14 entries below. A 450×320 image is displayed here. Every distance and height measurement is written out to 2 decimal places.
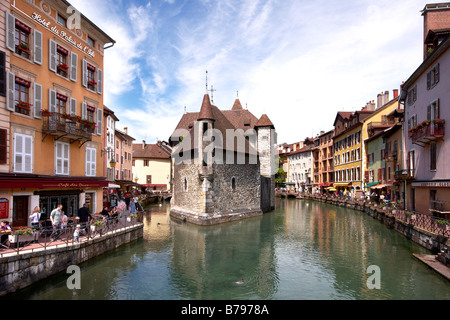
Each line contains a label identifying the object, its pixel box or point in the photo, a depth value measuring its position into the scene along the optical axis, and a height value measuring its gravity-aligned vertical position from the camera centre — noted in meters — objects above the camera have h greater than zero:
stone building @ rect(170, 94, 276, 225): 24.31 +0.17
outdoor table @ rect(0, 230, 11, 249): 9.57 -2.03
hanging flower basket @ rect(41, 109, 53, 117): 13.71 +2.73
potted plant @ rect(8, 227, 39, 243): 9.78 -2.11
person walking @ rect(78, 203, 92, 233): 13.52 -1.99
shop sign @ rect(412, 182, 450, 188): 15.51 -0.74
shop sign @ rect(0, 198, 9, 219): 11.73 -1.42
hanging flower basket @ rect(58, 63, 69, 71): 15.02 +5.37
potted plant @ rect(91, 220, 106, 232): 13.25 -2.39
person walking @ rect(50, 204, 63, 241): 11.56 -1.99
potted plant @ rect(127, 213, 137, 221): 17.69 -2.73
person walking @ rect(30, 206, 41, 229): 11.48 -1.81
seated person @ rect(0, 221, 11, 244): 10.12 -1.96
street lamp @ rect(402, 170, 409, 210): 21.33 -0.26
